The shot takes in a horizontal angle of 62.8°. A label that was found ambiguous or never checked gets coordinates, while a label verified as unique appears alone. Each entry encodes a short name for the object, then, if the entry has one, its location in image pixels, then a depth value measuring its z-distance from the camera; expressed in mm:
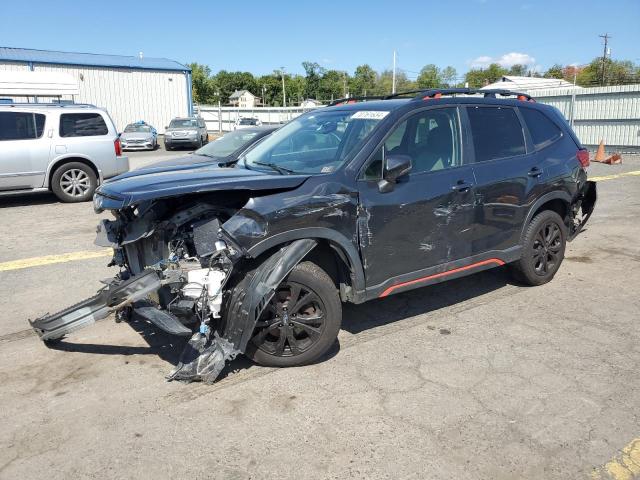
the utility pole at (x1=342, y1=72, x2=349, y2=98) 102719
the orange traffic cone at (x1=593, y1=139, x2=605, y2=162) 17172
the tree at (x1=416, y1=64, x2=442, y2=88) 100438
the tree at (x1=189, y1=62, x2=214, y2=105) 84875
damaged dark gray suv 3455
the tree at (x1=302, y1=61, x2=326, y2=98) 108238
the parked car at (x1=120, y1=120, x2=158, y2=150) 24516
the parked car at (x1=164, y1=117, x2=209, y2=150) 25328
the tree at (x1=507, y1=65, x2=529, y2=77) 112875
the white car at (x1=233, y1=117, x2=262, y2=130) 35528
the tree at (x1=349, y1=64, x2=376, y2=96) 109712
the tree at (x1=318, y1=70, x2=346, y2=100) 104425
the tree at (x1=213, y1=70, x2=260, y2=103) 124606
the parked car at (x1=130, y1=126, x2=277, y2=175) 9992
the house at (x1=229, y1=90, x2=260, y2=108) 115100
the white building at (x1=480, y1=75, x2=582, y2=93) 38375
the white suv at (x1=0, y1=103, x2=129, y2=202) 10047
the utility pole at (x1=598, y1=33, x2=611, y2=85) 74569
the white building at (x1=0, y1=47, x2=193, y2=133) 31219
